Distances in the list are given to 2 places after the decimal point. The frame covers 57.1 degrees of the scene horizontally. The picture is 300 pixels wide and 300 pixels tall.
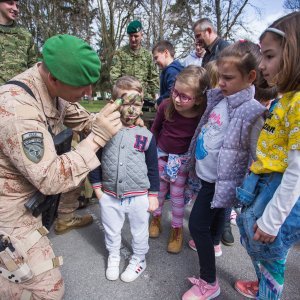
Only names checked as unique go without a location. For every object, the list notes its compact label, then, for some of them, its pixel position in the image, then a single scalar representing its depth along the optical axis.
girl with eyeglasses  2.09
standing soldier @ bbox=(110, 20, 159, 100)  4.33
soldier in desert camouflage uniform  1.45
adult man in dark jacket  3.28
